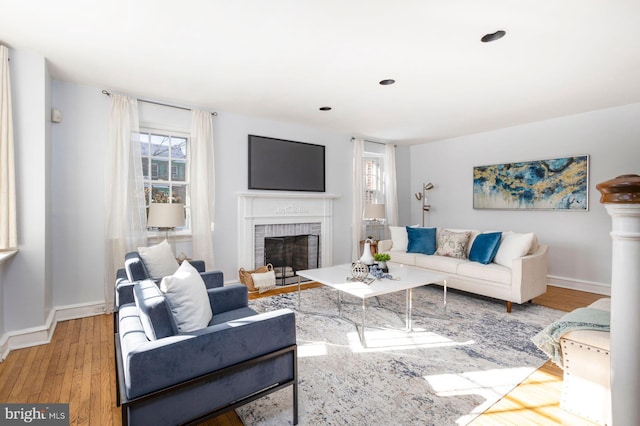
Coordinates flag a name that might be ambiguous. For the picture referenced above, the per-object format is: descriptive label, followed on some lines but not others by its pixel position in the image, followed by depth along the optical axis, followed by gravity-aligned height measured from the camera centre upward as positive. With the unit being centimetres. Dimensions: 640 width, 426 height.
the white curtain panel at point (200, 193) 412 +21
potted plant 350 -58
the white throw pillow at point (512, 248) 368 -49
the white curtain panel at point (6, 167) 257 +35
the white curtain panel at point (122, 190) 354 +22
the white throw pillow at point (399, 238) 502 -50
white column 86 -31
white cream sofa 350 -82
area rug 188 -121
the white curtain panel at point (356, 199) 582 +16
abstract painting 448 +35
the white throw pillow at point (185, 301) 171 -52
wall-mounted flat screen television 473 +70
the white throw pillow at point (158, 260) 273 -46
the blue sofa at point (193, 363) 132 -74
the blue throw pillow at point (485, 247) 397 -52
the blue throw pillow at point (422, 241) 470 -51
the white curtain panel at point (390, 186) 633 +44
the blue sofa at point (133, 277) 229 -58
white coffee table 290 -75
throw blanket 186 -73
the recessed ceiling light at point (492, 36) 239 +134
